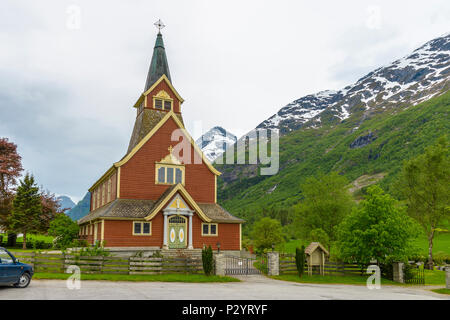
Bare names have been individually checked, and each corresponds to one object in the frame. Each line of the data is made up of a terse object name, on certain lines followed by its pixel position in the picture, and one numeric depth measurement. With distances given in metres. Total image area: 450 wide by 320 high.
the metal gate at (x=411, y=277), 26.00
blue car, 14.92
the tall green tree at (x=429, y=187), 40.03
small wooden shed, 26.41
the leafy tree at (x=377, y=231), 25.62
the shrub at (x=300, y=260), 25.86
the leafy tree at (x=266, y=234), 46.53
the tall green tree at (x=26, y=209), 42.75
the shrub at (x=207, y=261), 23.70
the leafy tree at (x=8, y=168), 46.88
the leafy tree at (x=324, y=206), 40.59
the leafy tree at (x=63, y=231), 36.62
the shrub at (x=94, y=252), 23.98
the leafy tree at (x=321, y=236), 37.03
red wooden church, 30.81
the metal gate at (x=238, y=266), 26.65
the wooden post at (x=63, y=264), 22.52
